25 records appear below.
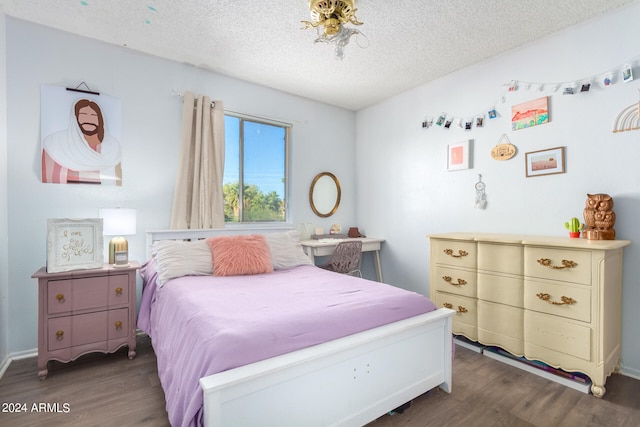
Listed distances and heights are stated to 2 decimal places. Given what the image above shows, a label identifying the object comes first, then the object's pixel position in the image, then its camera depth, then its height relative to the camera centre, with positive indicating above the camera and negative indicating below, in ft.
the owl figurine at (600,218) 7.14 -0.04
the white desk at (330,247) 11.82 -1.23
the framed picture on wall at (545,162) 8.30 +1.48
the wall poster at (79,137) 8.27 +2.12
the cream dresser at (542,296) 6.48 -1.89
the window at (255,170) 11.51 +1.72
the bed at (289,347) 4.14 -2.02
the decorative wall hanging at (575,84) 7.27 +3.41
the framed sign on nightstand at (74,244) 7.27 -0.72
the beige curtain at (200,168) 9.93 +1.52
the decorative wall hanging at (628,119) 7.16 +2.24
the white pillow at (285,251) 9.39 -1.11
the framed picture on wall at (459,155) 10.37 +2.02
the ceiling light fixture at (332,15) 6.44 +4.26
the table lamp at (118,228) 7.95 -0.36
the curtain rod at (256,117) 10.66 +3.66
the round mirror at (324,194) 13.50 +0.91
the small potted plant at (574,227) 7.52 -0.26
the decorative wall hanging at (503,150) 9.27 +1.98
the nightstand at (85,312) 6.95 -2.30
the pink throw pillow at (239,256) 8.30 -1.11
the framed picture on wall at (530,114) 8.60 +2.88
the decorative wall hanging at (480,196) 9.98 +0.63
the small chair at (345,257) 11.70 -1.58
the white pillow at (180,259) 7.77 -1.14
